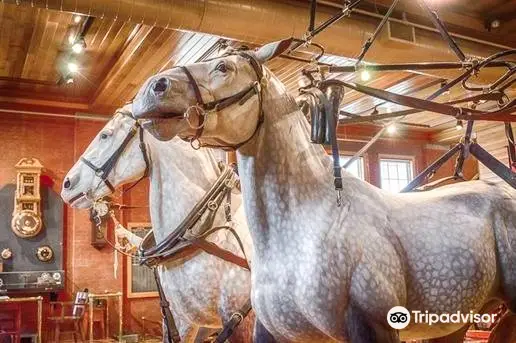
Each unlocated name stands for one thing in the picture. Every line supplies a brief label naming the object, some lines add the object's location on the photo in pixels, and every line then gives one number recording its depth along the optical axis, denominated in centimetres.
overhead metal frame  199
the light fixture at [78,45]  661
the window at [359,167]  1250
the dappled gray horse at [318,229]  156
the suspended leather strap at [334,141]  170
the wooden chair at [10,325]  784
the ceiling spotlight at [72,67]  737
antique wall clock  923
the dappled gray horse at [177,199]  279
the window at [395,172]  1289
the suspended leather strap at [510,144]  241
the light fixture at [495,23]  621
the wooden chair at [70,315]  857
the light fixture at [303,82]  204
